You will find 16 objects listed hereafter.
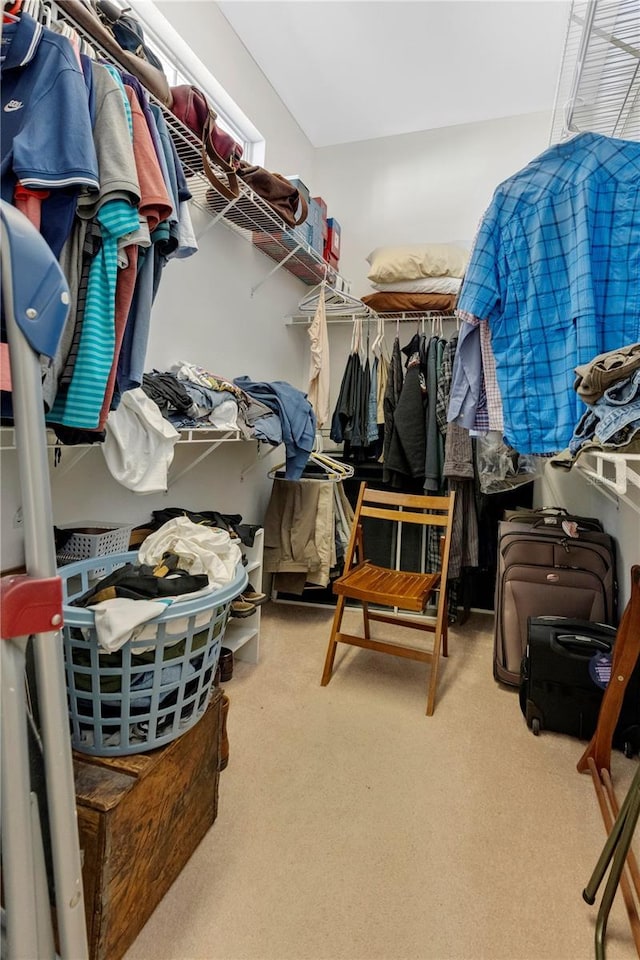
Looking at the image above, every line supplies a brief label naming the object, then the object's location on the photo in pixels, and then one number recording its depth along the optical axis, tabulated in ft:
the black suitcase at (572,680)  5.09
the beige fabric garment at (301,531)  8.11
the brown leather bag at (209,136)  4.72
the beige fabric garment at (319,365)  9.02
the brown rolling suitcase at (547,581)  6.19
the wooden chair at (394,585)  6.17
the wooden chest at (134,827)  2.71
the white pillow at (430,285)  9.09
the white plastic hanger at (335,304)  10.07
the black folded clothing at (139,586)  3.21
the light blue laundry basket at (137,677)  3.03
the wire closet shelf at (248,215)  4.86
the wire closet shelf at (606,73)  3.96
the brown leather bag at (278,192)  6.14
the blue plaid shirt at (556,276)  3.66
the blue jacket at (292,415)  6.91
